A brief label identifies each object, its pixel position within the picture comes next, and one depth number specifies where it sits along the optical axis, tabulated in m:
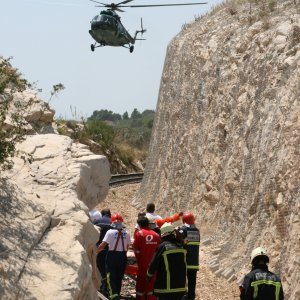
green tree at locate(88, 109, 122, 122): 154.75
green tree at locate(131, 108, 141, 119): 172.74
